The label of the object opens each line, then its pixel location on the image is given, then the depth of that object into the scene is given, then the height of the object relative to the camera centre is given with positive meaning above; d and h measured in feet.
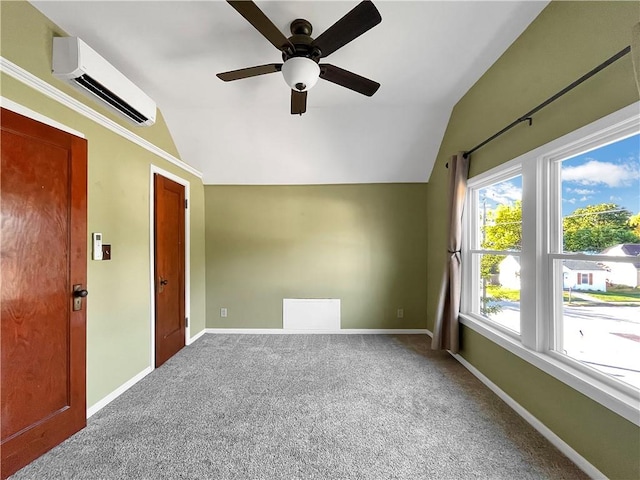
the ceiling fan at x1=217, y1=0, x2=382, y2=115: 4.57 +3.81
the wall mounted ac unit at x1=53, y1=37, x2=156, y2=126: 5.79 +3.81
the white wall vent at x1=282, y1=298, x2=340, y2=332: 12.74 -3.46
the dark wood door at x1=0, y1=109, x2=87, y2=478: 4.99 -0.89
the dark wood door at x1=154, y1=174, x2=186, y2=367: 9.37 -0.95
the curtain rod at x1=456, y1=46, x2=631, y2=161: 4.34 +2.90
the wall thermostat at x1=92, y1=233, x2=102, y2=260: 6.77 -0.12
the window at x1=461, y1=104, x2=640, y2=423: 4.72 -0.39
